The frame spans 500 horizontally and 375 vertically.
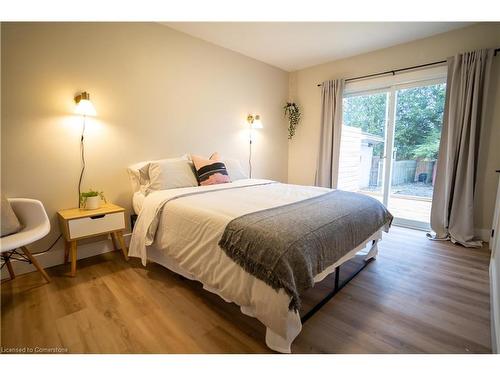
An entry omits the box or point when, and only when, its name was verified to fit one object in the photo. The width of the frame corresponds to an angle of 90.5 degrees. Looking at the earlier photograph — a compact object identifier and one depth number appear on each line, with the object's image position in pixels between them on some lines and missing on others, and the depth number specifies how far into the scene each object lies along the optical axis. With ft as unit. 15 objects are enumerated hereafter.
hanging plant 14.61
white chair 6.37
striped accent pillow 9.09
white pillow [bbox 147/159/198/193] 8.21
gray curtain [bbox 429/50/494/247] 9.03
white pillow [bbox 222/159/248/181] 10.30
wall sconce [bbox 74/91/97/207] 7.32
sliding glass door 10.81
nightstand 6.92
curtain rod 10.06
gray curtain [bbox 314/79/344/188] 12.75
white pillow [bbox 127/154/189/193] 8.61
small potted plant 7.58
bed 4.33
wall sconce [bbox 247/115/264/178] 12.57
